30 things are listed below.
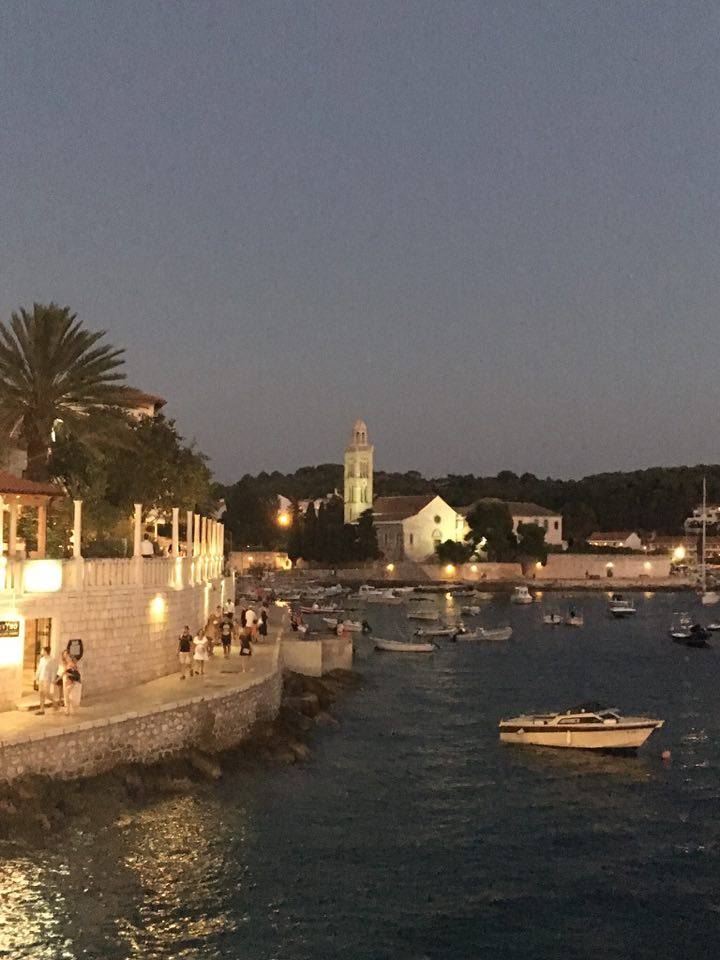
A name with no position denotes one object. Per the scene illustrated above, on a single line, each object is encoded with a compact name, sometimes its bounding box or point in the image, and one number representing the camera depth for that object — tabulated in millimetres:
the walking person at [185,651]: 28922
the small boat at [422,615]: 88250
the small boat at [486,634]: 71562
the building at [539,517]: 162750
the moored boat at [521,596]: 113575
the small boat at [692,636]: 71662
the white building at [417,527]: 149000
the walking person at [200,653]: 29562
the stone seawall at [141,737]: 20766
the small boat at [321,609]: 94750
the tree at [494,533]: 144375
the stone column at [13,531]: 24219
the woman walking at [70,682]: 22812
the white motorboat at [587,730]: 32531
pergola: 27547
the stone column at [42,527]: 28781
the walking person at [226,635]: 34984
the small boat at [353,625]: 75375
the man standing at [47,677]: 23141
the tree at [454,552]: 143125
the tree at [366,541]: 148125
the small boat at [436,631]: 70812
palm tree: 36500
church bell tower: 155375
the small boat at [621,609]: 96750
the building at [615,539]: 173000
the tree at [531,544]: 145000
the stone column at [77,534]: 24969
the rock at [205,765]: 24781
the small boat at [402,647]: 63438
